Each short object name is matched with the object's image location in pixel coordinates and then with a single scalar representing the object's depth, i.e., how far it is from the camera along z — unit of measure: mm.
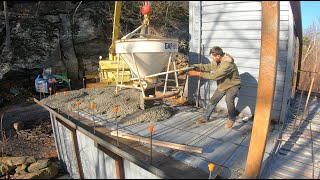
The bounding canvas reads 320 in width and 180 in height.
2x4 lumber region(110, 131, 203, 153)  3164
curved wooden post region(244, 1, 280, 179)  1984
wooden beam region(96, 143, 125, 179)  2025
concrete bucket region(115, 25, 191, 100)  4344
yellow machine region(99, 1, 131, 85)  7377
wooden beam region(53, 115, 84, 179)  4125
